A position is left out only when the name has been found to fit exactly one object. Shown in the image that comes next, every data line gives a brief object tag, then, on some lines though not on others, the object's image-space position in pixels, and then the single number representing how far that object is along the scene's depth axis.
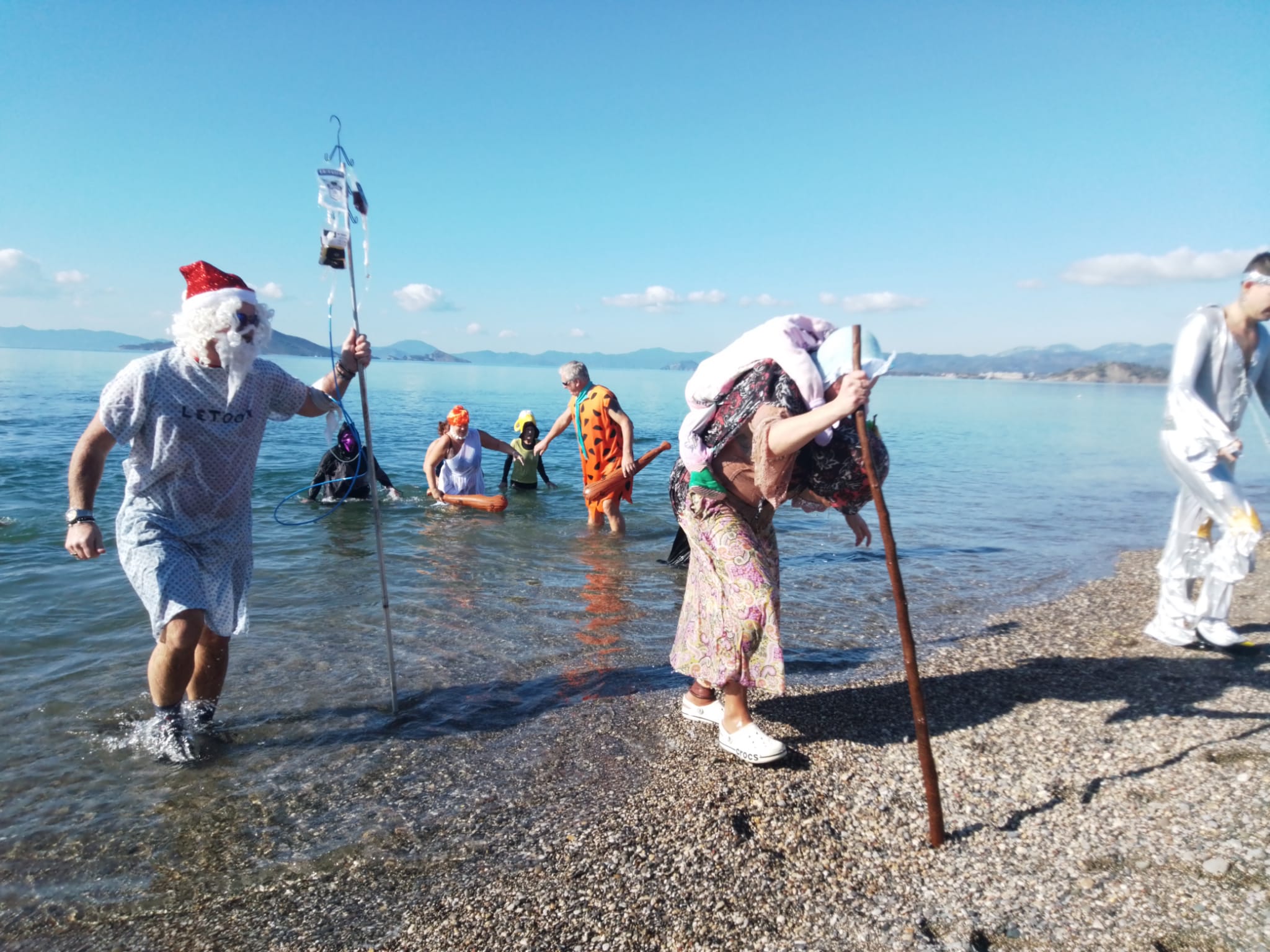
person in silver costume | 4.54
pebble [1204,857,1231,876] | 2.66
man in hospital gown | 3.34
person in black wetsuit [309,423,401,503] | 11.18
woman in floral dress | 3.05
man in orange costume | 8.91
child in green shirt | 12.35
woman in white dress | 10.55
